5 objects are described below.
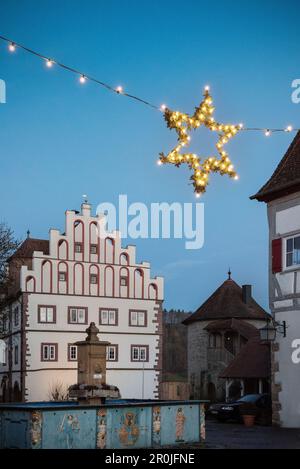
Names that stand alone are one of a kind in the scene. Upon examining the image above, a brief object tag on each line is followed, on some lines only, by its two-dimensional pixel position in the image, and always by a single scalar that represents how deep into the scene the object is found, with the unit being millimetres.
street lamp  20656
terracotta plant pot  22672
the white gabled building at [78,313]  40938
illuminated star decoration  11992
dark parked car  25016
